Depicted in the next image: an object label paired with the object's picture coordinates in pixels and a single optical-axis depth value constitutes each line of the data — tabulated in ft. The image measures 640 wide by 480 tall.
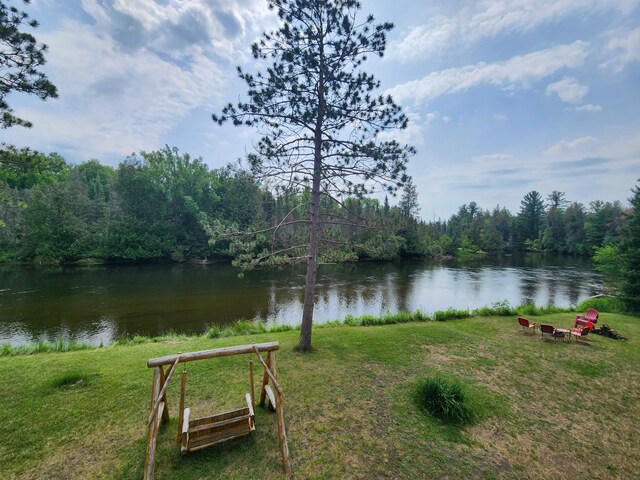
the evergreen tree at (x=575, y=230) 184.15
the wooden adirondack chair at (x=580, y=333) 31.80
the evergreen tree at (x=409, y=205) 172.81
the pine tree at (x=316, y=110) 24.07
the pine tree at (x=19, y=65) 16.92
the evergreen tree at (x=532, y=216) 226.99
